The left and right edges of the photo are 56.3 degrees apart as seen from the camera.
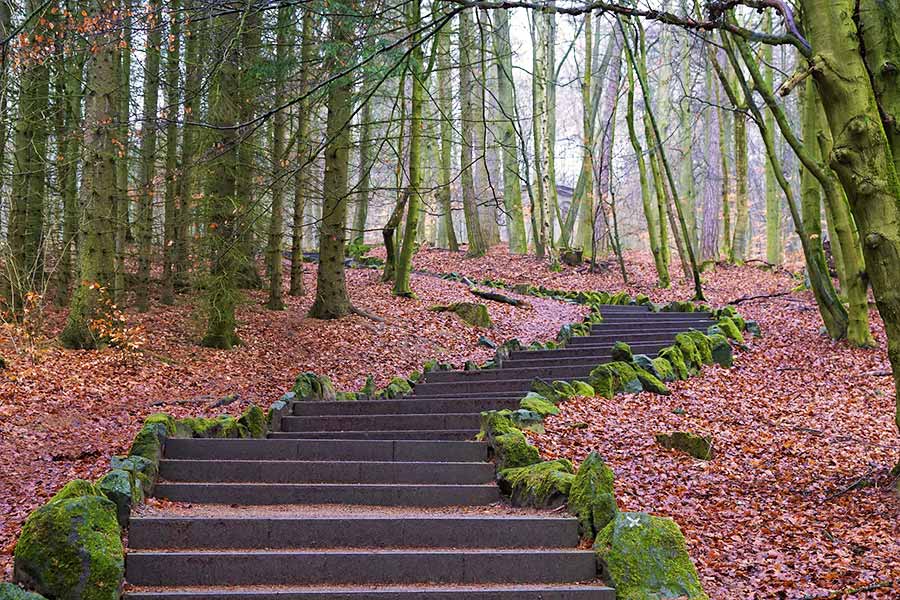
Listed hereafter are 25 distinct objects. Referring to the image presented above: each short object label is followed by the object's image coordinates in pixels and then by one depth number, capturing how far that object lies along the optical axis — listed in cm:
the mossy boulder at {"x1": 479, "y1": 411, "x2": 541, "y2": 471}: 752
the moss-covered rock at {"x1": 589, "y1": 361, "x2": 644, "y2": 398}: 1102
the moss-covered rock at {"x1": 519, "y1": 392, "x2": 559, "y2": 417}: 936
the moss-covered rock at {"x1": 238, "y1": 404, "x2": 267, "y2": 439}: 884
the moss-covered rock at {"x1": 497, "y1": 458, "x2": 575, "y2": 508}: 658
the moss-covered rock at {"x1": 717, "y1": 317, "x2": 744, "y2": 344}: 1561
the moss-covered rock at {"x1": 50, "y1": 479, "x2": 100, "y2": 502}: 562
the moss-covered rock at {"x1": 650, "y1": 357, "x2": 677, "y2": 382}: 1213
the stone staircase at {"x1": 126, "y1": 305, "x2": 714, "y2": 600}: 550
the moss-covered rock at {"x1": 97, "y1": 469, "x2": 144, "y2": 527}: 601
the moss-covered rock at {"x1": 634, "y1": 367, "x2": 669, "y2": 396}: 1147
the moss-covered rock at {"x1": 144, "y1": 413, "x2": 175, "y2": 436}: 774
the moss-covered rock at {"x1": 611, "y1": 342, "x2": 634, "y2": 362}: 1256
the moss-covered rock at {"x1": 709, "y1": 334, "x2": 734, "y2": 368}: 1397
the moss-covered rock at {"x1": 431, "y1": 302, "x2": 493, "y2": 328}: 1827
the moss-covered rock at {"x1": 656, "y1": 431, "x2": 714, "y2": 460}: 856
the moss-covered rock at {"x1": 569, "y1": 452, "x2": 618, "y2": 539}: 607
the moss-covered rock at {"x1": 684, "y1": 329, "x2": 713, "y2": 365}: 1387
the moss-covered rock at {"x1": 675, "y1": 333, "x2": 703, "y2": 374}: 1326
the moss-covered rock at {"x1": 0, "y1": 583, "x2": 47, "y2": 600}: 435
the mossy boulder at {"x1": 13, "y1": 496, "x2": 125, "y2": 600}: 503
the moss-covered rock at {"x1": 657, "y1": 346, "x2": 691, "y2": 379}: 1264
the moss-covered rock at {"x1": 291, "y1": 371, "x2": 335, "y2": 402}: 1043
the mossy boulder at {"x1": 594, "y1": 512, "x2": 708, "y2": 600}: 533
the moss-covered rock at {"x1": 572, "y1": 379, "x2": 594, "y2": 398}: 1069
